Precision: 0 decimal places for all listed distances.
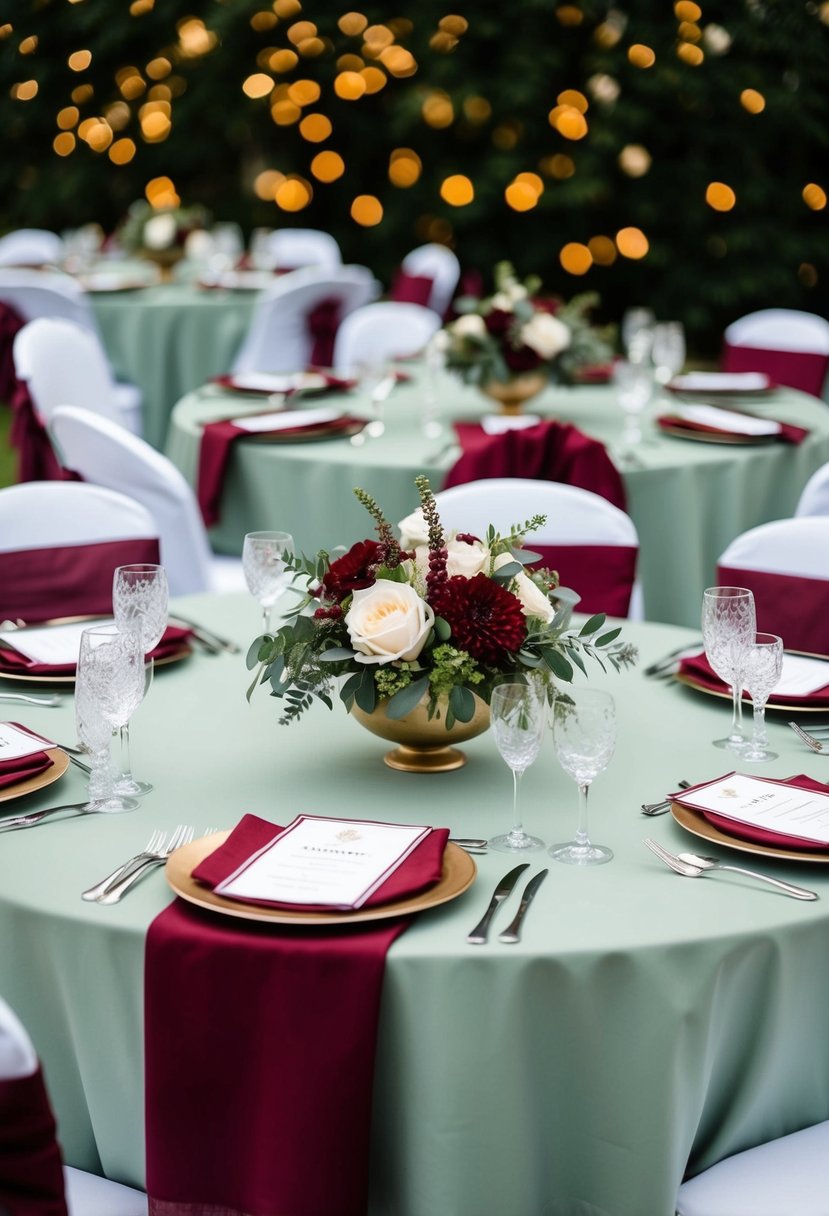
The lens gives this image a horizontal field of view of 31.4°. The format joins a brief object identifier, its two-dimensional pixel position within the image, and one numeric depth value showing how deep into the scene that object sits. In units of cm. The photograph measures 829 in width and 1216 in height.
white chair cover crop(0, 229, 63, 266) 838
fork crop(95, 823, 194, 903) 157
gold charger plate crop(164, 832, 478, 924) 148
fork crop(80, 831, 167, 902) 158
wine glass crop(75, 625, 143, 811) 171
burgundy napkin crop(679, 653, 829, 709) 213
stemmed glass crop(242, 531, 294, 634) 232
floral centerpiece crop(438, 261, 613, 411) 409
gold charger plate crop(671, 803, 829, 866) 163
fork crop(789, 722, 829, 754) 203
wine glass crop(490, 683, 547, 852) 160
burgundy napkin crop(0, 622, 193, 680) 227
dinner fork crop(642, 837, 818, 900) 158
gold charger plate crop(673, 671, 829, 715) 212
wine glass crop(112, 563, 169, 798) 208
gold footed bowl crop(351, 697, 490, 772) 187
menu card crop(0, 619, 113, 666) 232
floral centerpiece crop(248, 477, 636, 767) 176
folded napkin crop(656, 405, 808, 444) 402
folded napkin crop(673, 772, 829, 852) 164
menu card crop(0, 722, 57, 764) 188
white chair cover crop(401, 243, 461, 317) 802
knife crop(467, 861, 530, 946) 147
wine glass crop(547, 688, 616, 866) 157
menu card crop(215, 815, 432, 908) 152
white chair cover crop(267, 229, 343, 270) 888
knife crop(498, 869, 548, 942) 147
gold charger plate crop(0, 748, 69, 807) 181
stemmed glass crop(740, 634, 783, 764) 192
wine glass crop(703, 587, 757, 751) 194
